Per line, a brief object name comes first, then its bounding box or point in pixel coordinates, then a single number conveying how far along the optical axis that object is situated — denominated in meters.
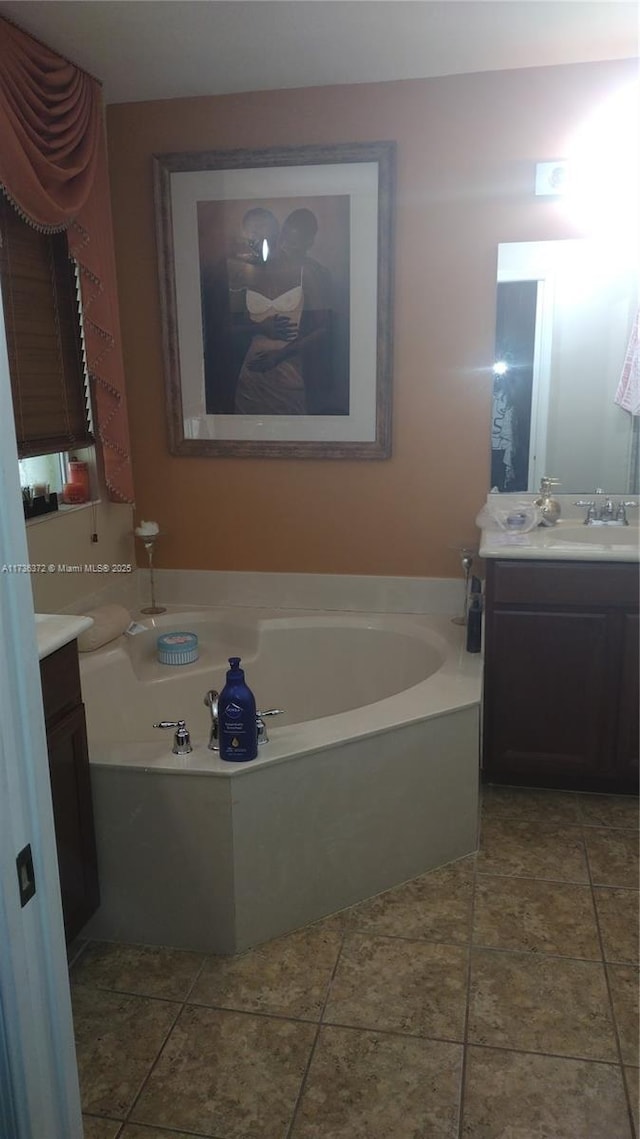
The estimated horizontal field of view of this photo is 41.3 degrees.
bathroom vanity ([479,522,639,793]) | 2.69
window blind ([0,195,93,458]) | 2.59
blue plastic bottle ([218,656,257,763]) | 2.12
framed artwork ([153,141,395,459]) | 3.02
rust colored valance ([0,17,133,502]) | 2.35
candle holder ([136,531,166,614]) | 3.34
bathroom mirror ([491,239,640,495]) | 2.90
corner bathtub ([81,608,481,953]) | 2.13
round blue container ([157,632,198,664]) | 3.06
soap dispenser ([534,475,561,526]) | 3.02
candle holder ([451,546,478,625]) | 3.02
